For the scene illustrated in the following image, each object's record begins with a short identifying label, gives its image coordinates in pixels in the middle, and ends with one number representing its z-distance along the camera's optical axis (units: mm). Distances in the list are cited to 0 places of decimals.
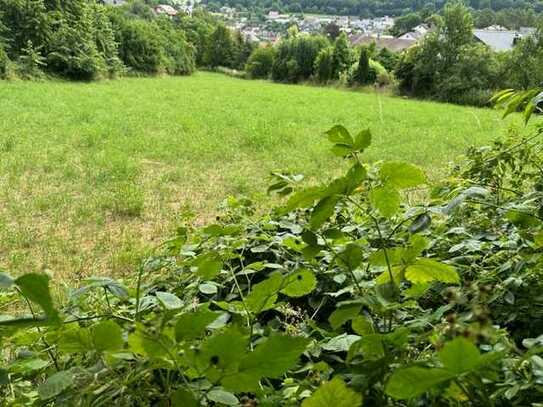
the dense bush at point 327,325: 451
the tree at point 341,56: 28359
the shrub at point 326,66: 28750
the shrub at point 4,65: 14886
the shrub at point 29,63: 16188
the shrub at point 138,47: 23922
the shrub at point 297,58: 30953
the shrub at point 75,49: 18219
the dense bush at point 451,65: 20797
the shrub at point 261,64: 34250
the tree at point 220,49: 39438
